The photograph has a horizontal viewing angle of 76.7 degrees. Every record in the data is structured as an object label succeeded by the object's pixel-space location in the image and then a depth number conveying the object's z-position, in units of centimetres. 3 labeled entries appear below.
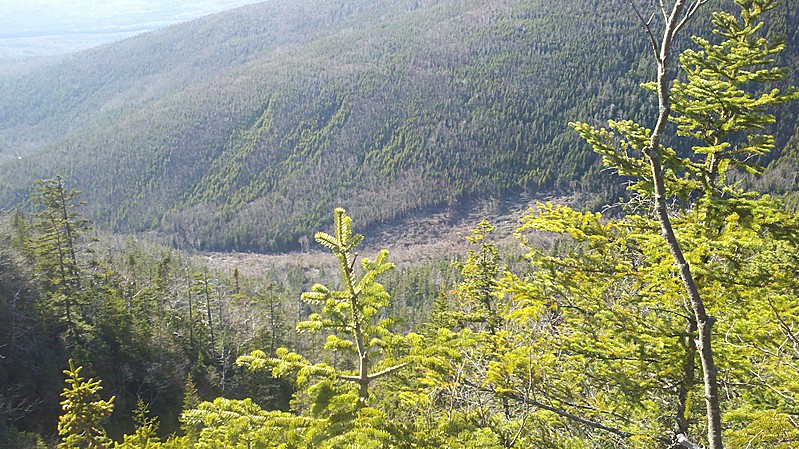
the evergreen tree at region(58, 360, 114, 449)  1016
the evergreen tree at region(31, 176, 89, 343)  2991
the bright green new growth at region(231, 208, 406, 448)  538
